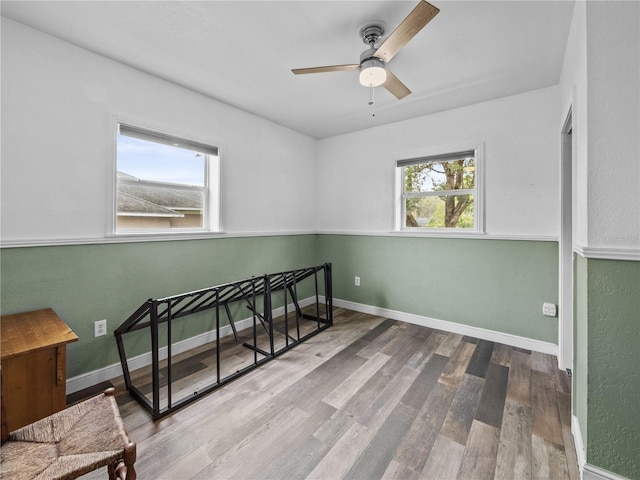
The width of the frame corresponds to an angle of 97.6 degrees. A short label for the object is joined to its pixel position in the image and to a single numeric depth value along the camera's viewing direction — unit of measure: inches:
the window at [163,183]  93.8
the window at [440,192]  122.2
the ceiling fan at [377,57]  63.1
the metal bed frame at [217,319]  70.3
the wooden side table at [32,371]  55.4
